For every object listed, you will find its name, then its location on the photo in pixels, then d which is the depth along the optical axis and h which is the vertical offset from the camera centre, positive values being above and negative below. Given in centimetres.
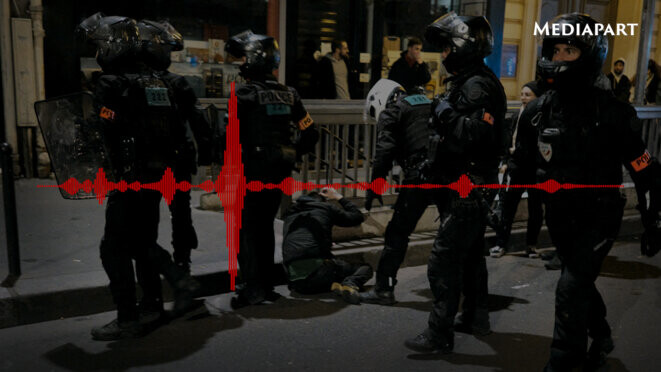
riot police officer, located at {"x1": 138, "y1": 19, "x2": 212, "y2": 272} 468 -41
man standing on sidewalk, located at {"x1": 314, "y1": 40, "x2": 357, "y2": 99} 1010 +7
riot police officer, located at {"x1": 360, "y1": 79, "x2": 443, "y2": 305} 489 -51
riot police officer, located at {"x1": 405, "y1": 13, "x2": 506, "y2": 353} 412 -44
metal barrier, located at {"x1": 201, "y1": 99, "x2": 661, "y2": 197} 666 -76
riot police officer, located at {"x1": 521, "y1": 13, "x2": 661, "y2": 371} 358 -44
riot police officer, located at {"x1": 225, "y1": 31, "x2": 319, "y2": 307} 491 -48
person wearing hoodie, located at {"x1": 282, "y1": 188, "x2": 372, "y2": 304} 533 -140
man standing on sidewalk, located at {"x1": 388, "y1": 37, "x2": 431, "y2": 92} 970 +18
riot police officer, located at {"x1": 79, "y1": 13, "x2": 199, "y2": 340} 425 -46
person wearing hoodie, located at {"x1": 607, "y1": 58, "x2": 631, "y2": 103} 1262 +15
